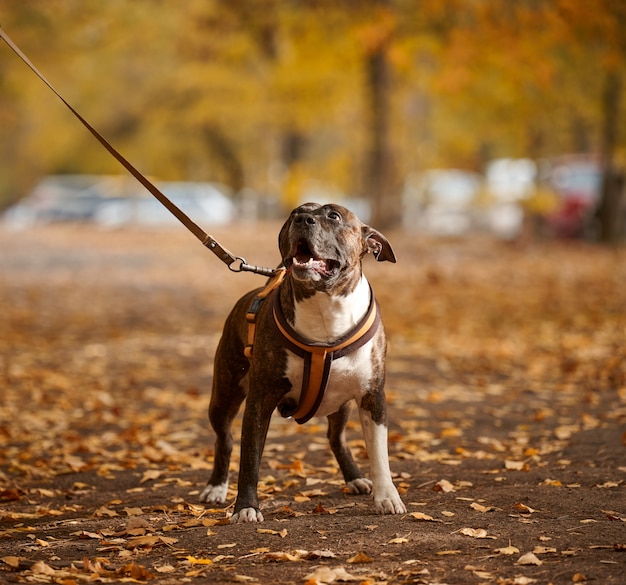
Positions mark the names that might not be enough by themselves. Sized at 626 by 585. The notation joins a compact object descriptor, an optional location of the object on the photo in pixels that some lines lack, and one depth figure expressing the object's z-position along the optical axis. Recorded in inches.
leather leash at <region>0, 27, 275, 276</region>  447.8
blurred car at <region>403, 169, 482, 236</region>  2336.4
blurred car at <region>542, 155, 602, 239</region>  2100.1
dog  375.6
